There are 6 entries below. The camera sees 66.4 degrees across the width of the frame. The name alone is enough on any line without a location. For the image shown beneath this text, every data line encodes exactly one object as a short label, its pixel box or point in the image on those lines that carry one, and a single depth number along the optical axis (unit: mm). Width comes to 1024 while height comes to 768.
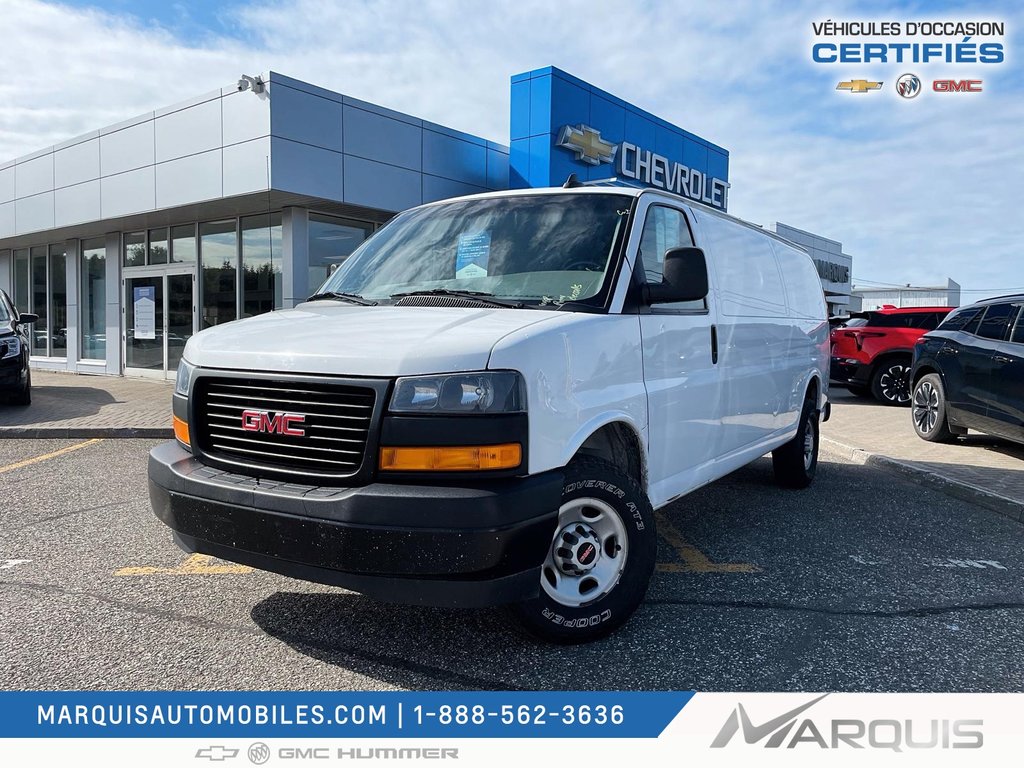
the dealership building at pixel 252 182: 12945
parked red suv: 13977
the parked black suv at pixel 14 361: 10672
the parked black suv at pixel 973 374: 7828
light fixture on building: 12328
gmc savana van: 2805
